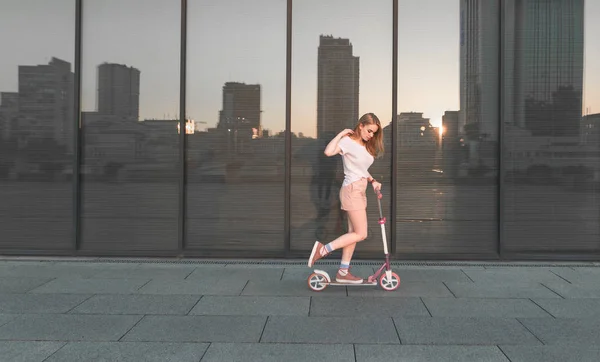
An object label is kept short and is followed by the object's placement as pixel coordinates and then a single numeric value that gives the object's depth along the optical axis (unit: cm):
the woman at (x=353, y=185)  575
